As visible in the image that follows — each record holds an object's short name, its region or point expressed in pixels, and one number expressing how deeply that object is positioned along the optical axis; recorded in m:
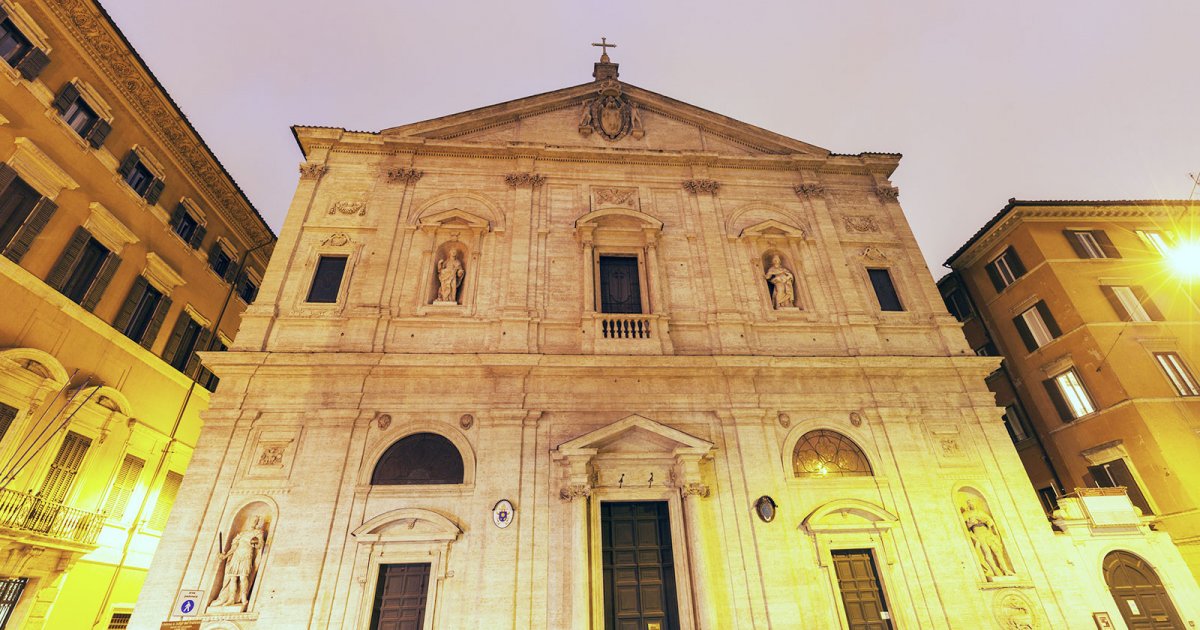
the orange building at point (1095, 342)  14.26
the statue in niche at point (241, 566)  9.28
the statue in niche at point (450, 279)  12.98
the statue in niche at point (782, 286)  13.80
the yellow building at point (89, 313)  11.34
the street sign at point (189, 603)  9.09
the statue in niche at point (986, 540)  10.64
